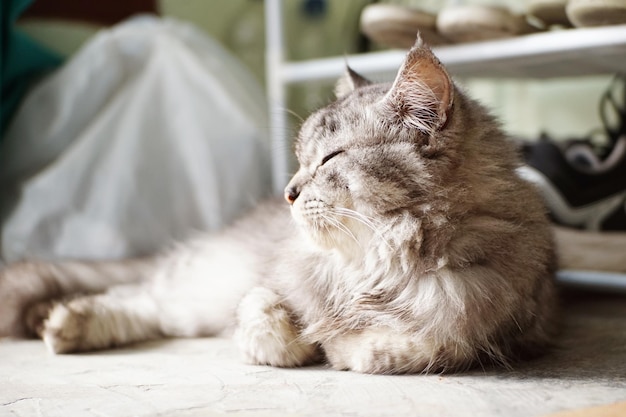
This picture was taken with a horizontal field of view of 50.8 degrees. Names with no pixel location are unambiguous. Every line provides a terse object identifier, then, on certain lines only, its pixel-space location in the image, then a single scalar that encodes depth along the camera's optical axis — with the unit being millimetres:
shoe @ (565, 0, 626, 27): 1481
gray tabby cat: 1133
